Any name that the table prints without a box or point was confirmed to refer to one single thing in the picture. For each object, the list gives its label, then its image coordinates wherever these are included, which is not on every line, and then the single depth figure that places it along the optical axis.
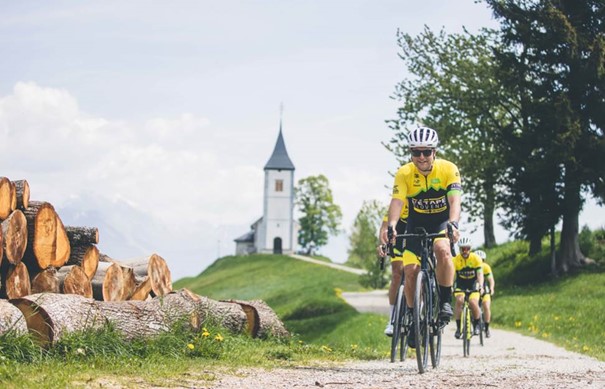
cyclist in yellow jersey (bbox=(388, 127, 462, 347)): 10.80
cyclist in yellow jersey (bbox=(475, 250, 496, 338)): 18.23
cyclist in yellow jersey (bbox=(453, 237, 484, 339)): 17.41
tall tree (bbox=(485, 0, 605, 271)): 34.91
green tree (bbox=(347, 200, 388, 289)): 48.25
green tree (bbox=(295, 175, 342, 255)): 124.50
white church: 134.50
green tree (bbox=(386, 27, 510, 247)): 40.38
